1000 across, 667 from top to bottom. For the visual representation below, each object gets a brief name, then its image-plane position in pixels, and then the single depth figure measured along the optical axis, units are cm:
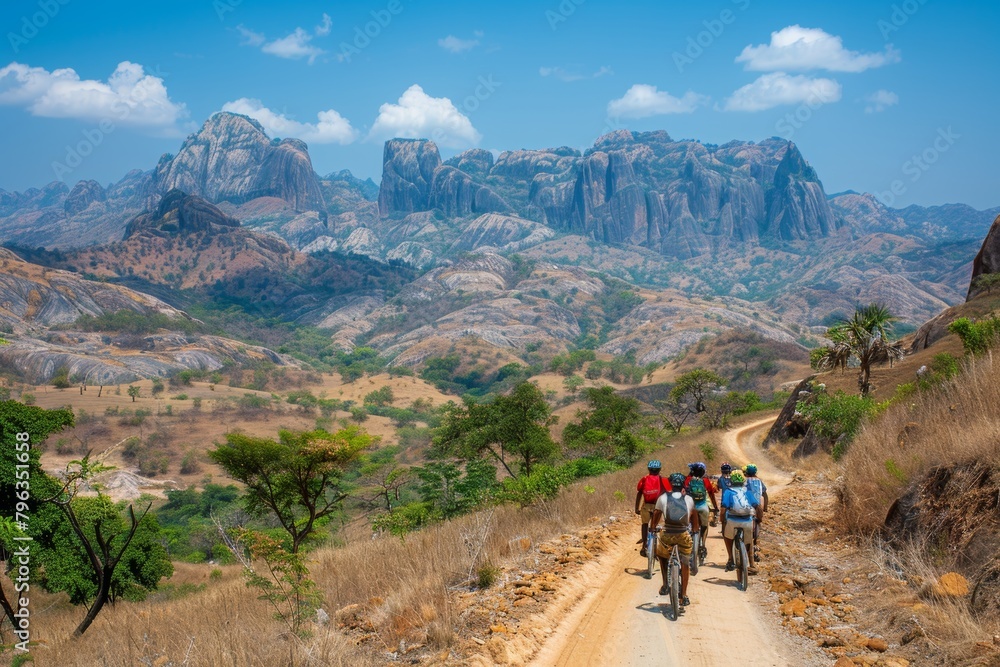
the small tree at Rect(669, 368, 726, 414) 6166
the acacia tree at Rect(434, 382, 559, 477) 3594
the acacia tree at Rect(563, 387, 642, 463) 3559
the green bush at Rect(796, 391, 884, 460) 2277
